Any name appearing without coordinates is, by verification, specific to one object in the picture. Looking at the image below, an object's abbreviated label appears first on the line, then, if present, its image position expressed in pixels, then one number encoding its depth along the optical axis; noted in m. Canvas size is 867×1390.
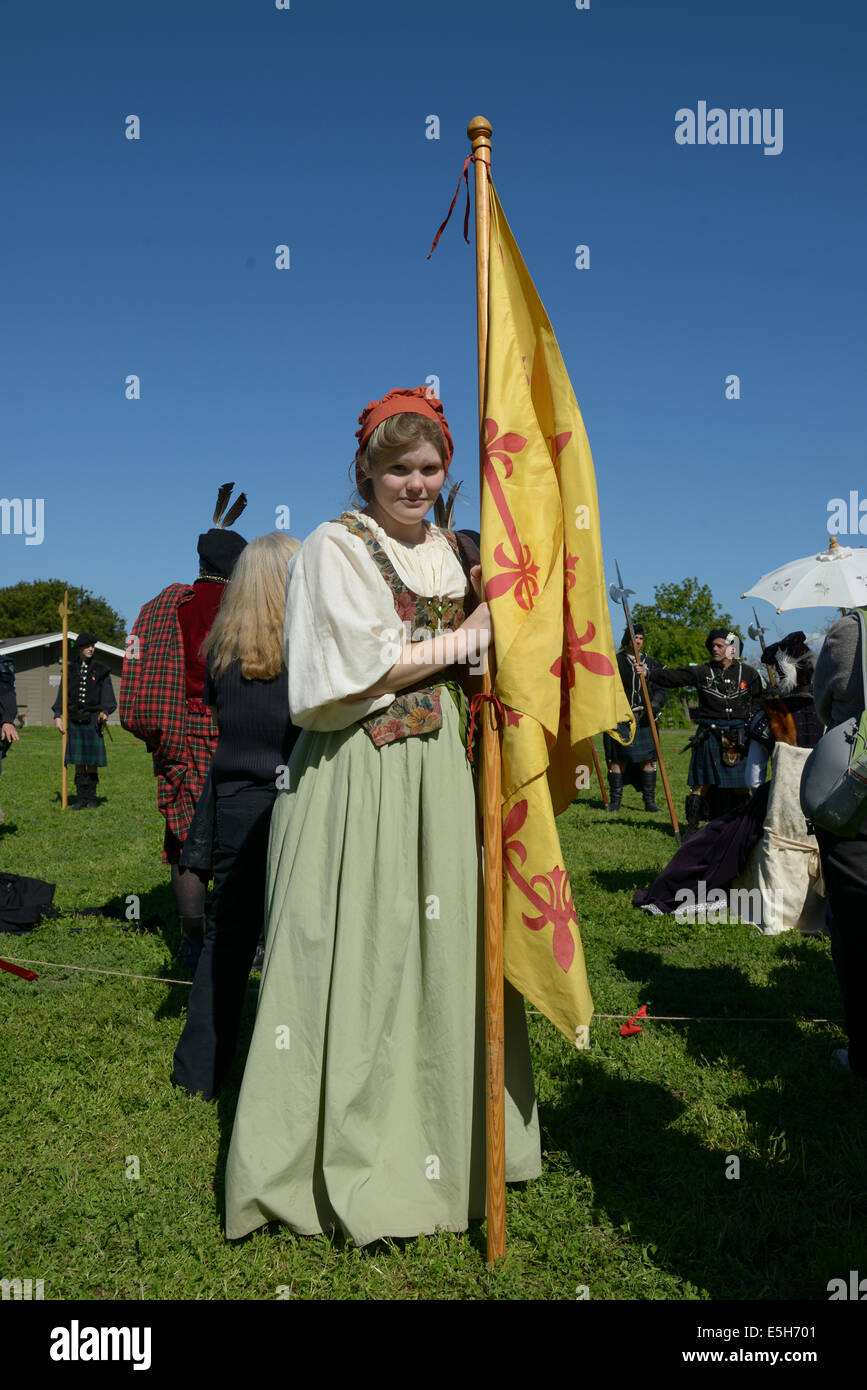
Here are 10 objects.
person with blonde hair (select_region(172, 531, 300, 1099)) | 3.52
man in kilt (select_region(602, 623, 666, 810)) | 11.81
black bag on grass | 5.97
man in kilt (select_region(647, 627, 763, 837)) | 9.12
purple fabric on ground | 6.21
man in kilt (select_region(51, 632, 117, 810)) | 12.62
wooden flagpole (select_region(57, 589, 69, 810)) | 12.27
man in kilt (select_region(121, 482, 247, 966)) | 4.58
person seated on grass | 6.02
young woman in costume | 2.49
